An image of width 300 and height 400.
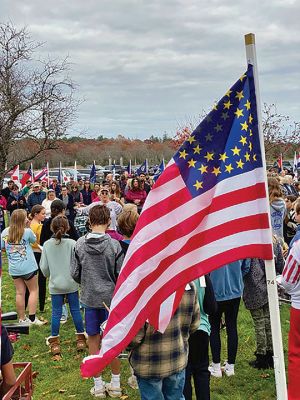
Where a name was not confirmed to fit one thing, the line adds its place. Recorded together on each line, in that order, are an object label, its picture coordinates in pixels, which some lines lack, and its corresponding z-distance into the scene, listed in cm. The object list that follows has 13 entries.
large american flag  257
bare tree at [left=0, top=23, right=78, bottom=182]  1369
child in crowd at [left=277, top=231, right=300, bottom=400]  401
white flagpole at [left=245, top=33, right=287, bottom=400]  235
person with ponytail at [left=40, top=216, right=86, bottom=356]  611
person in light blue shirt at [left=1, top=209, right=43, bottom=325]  685
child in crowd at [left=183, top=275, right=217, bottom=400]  381
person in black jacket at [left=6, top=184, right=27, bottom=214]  1484
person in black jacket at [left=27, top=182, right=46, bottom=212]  1409
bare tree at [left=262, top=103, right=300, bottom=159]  2600
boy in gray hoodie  510
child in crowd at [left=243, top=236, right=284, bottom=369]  540
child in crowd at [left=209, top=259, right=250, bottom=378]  499
